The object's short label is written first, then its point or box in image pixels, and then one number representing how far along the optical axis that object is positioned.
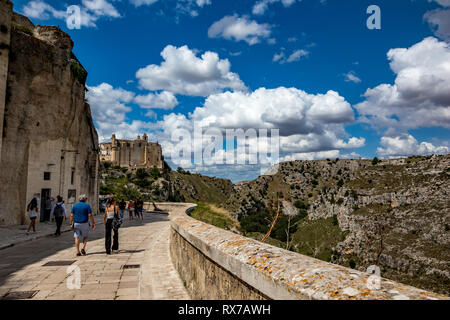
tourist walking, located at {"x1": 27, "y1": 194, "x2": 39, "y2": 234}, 12.54
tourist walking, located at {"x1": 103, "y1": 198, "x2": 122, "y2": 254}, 8.35
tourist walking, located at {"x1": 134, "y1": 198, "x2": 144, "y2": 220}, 22.60
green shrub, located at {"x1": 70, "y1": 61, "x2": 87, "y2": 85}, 19.77
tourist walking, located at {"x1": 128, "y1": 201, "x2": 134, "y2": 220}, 21.12
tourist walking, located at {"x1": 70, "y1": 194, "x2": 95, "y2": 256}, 8.19
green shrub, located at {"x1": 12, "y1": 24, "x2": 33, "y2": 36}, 17.03
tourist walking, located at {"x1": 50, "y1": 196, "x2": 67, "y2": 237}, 12.19
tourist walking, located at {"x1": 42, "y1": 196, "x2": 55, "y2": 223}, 16.48
